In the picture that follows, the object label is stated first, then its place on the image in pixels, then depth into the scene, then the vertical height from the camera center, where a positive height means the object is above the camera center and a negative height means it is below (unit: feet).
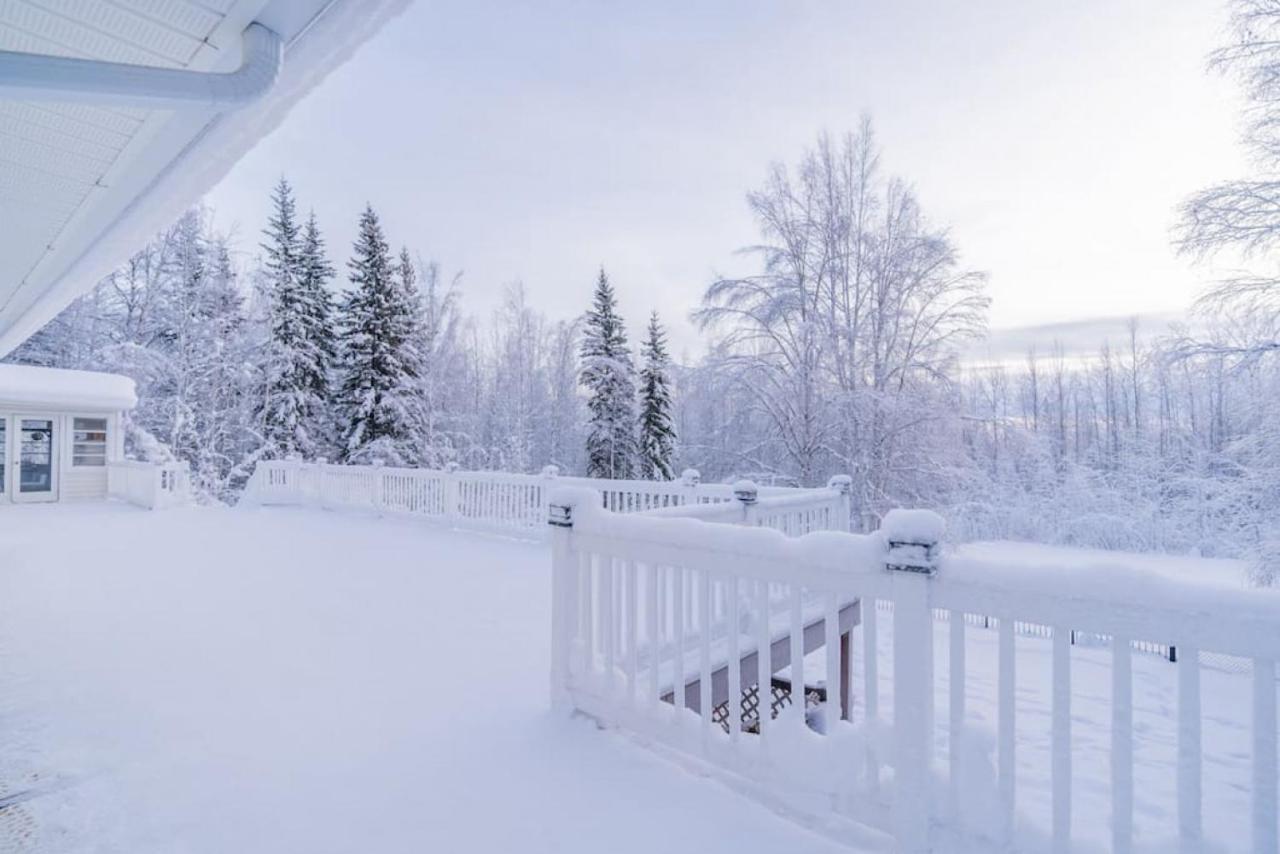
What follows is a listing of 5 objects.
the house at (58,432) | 40.81 +0.67
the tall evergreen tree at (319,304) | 65.57 +15.17
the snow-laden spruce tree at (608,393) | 70.28 +5.96
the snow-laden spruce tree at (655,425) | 69.26 +2.12
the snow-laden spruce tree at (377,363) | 62.39 +8.34
